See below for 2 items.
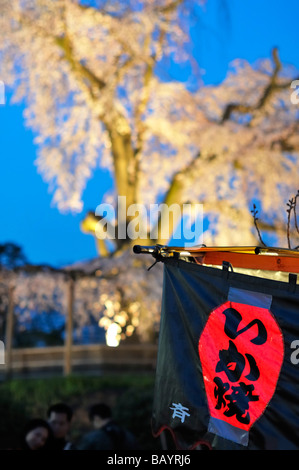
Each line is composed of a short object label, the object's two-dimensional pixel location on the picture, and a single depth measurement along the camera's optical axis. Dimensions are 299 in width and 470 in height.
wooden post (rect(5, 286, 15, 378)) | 14.25
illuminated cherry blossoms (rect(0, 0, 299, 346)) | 15.60
